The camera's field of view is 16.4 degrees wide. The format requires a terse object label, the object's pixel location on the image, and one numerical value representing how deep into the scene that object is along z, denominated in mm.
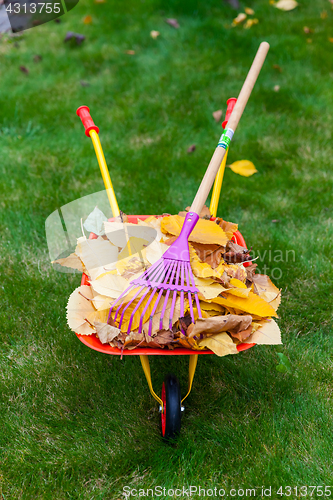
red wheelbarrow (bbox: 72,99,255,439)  2636
